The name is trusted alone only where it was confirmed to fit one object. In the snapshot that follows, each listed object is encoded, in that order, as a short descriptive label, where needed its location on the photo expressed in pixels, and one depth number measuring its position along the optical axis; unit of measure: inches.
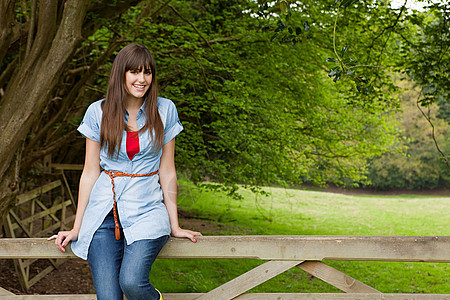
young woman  88.4
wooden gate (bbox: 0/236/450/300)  92.0
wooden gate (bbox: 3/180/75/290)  292.7
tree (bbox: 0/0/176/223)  162.4
